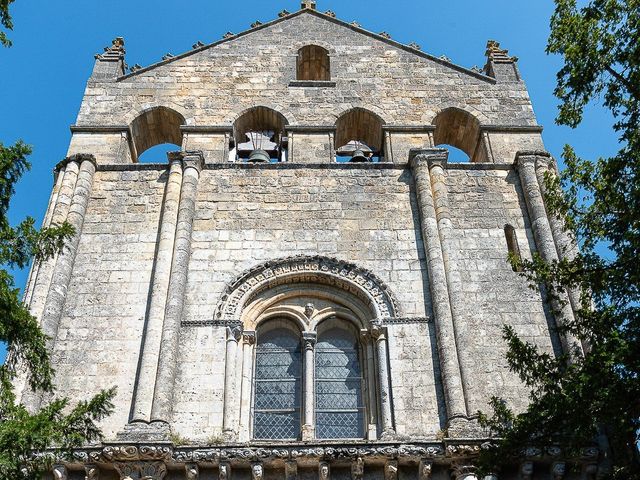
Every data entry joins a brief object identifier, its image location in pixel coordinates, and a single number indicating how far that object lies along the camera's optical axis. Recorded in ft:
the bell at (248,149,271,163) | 60.02
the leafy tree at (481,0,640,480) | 34.01
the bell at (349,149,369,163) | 61.05
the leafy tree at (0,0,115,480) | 32.27
